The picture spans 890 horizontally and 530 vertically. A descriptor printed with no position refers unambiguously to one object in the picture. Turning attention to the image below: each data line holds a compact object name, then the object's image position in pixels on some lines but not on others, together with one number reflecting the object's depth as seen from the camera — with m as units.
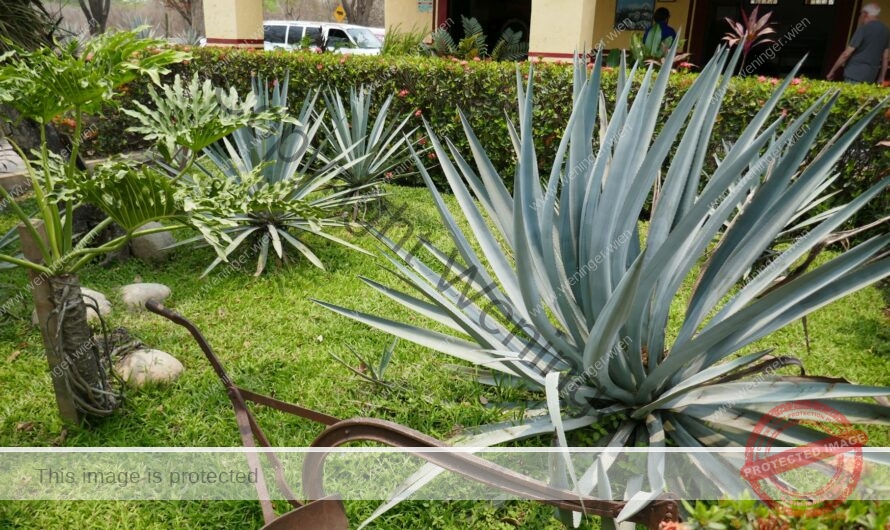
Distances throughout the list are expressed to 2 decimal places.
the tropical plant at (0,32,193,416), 1.96
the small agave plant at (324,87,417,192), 5.10
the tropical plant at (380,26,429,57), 9.01
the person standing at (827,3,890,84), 7.15
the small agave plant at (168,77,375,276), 4.14
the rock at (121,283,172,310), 3.55
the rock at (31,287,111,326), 3.30
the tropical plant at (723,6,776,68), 5.03
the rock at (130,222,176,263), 4.30
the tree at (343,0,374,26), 27.33
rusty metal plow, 1.12
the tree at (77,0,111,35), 19.22
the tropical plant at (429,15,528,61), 9.46
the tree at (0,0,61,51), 3.86
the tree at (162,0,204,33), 23.23
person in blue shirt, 8.39
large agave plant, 1.74
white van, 13.67
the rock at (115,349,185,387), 2.75
